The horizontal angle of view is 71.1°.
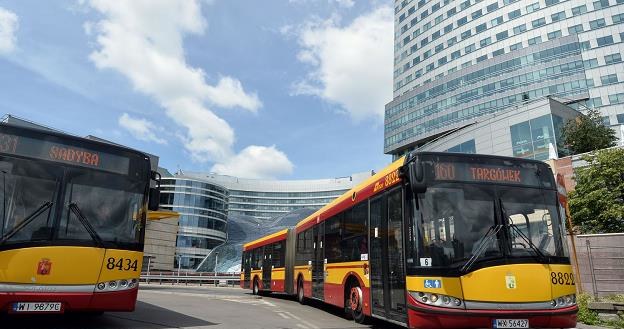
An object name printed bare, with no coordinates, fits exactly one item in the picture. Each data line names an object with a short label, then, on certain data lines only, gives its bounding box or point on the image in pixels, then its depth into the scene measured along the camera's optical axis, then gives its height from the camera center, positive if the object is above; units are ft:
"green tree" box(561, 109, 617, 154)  132.87 +42.94
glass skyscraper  224.53 +120.28
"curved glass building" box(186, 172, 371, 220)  584.40 +109.16
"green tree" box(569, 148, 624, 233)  79.05 +14.90
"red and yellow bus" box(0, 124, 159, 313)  22.36 +2.83
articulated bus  21.07 +1.58
